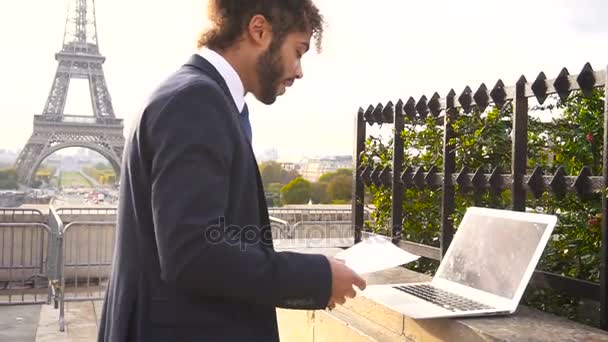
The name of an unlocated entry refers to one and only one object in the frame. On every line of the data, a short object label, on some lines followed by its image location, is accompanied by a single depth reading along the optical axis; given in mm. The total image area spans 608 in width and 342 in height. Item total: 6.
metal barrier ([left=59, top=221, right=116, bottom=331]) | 7980
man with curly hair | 1214
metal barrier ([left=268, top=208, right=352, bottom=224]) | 10405
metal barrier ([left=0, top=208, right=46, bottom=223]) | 9742
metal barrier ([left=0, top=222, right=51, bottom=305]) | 7932
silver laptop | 1936
